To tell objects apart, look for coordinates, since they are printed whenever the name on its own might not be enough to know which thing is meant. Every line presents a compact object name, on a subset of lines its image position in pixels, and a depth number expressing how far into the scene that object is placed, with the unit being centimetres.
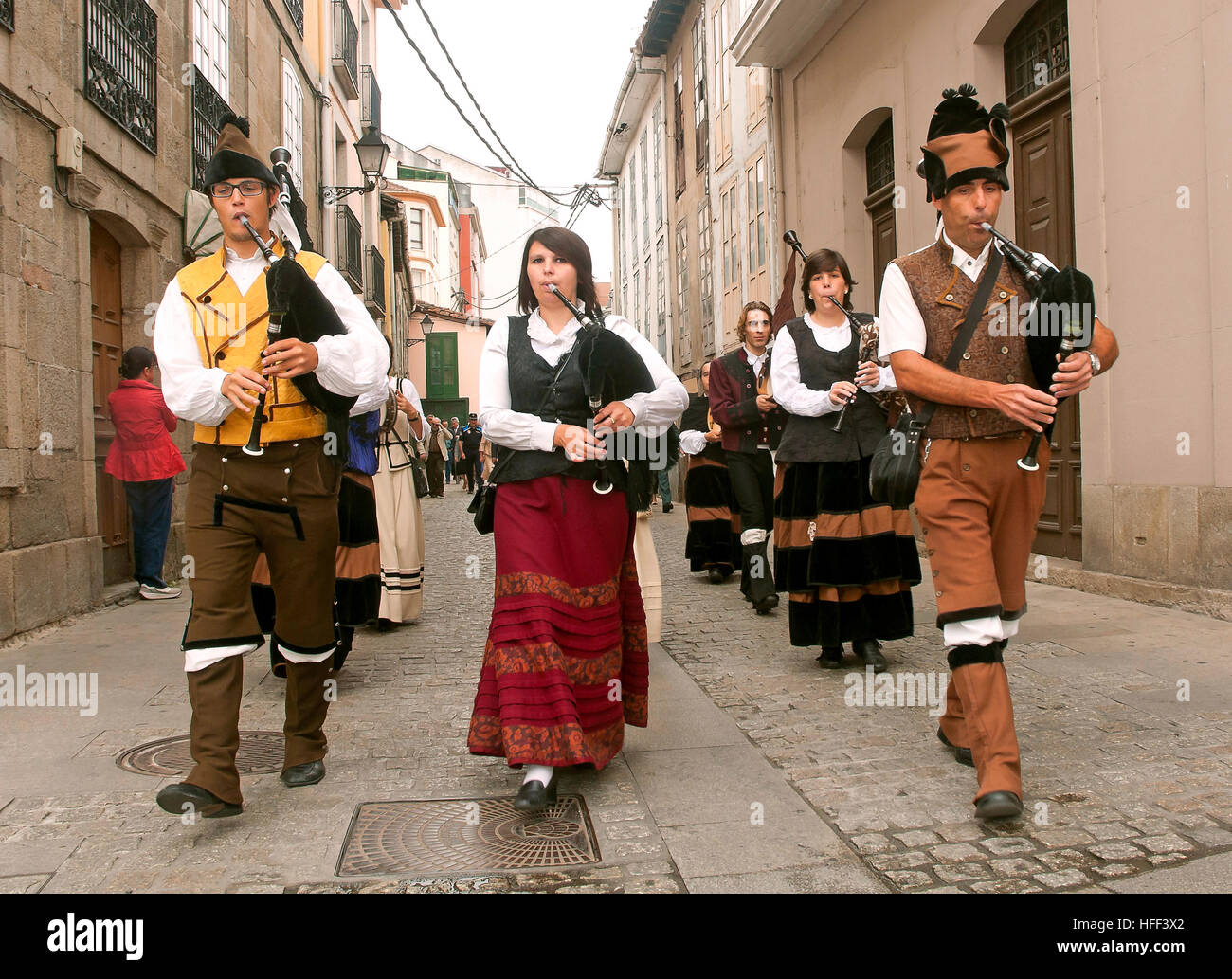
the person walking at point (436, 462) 1883
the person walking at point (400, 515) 688
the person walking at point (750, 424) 761
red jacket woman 802
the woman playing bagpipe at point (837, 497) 534
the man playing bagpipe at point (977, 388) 332
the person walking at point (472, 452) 2848
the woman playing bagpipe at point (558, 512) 345
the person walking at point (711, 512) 930
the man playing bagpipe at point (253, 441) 334
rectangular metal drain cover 300
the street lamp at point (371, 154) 1499
